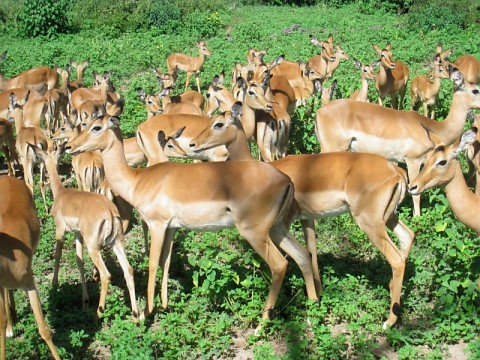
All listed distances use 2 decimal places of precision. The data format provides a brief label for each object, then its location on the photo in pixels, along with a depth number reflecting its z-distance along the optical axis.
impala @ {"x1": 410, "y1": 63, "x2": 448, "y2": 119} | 10.05
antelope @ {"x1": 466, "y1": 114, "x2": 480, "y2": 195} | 6.74
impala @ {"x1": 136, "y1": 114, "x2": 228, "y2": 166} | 7.48
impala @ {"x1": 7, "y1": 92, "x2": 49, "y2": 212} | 7.75
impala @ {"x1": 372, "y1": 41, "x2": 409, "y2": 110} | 10.72
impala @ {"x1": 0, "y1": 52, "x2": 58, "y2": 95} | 11.59
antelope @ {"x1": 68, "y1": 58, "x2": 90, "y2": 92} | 11.32
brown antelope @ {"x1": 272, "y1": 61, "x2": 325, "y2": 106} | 10.55
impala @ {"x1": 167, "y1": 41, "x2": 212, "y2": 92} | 13.19
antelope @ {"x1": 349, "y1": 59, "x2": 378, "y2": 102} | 9.86
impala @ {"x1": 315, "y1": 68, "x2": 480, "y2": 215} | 6.96
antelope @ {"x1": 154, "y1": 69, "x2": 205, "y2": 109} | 10.09
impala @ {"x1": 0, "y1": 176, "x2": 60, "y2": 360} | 4.30
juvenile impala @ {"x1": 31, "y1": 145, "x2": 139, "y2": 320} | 5.11
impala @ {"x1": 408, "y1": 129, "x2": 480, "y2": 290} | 4.85
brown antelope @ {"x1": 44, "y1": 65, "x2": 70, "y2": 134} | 9.80
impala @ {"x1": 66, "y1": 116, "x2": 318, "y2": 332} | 4.86
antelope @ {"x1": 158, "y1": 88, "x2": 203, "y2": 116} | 9.09
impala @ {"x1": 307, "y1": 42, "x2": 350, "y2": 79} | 12.31
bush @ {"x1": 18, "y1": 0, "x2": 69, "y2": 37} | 17.64
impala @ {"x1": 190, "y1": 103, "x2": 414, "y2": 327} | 4.95
